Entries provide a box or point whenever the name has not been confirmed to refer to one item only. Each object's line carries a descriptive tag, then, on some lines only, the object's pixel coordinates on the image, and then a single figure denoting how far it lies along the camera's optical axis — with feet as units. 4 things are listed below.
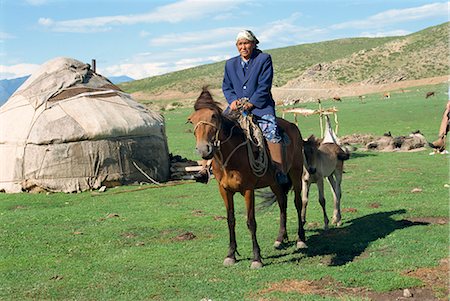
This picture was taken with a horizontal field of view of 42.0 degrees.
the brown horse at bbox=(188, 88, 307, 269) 23.40
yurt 53.52
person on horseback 26.71
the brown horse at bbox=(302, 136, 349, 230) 33.40
